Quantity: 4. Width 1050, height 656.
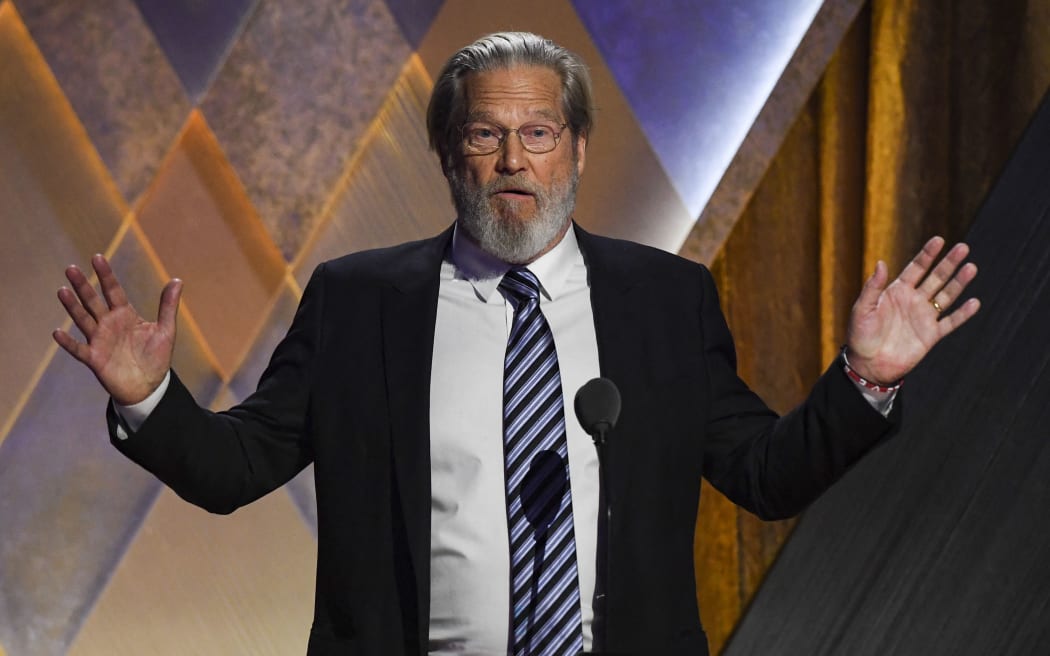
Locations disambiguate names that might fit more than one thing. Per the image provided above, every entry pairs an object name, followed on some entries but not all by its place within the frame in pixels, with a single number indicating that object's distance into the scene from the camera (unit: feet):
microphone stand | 48.14
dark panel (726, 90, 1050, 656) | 50.97
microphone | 48.14
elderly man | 48.81
